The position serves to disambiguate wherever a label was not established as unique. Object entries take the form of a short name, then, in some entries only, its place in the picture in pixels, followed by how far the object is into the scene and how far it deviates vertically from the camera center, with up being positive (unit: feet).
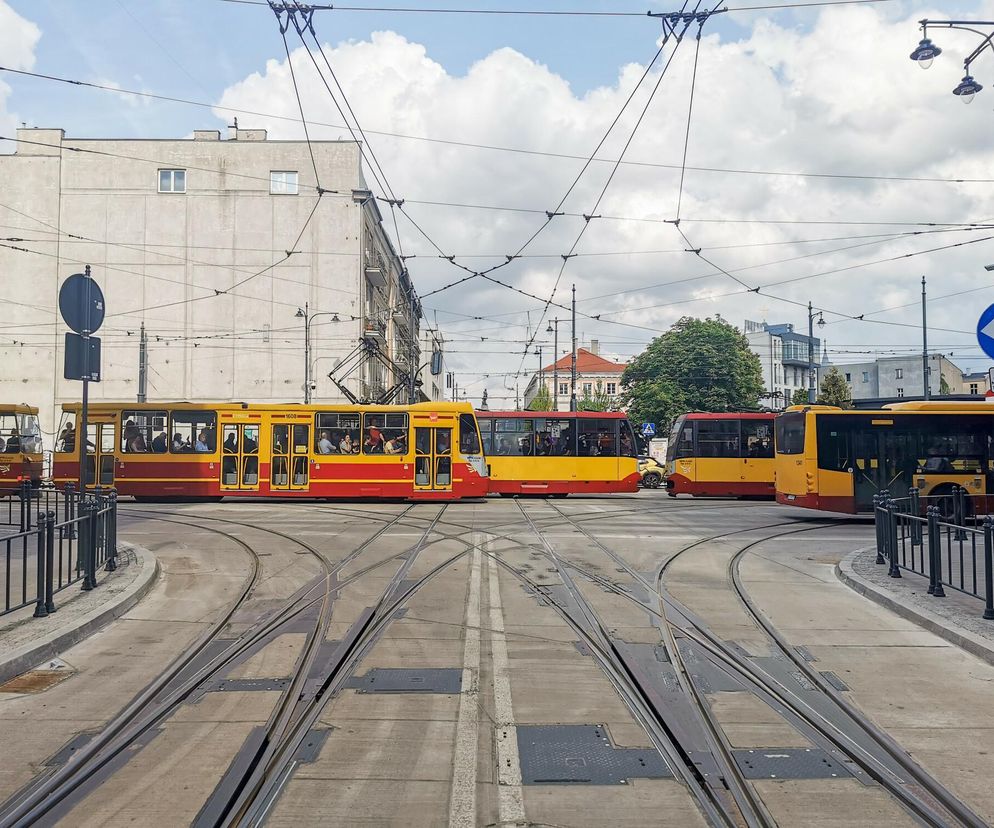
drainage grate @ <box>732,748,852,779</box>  15.30 -5.79
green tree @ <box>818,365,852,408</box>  205.77 +13.41
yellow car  129.18 -4.58
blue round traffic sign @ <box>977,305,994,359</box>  30.48 +3.95
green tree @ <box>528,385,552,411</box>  250.06 +13.14
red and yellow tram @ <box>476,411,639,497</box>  90.22 -0.72
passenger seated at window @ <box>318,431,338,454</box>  77.92 -0.11
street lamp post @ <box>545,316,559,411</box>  148.60 +19.57
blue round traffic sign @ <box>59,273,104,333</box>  32.35 +5.26
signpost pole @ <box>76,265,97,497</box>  32.76 +3.80
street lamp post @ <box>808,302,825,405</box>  127.24 +18.19
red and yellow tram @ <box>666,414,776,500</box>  94.58 -1.17
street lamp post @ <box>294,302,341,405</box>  107.54 +16.44
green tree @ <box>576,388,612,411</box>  247.76 +12.02
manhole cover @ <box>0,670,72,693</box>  20.25 -5.71
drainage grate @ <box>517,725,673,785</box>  14.93 -5.71
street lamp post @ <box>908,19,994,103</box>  39.70 +18.85
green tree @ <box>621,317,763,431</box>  193.36 +15.43
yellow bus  65.46 -0.64
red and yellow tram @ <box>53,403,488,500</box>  77.61 -0.73
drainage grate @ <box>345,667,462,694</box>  20.29 -5.70
